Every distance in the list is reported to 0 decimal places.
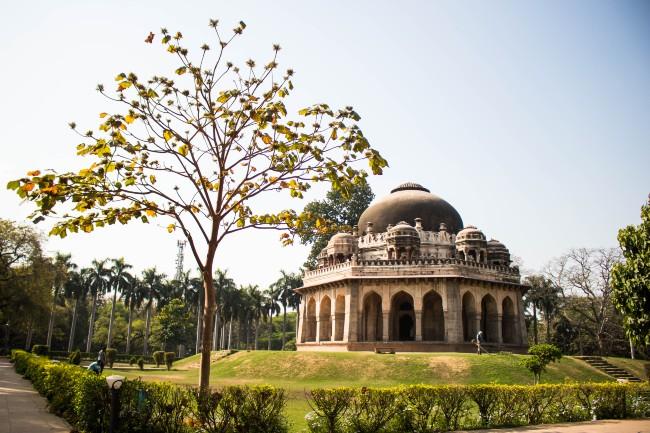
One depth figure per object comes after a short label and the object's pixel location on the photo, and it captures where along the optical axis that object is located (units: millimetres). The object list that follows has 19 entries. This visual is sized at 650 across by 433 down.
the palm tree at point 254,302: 54000
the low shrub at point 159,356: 36719
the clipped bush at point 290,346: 60500
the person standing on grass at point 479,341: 26884
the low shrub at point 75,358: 28281
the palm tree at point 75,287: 48812
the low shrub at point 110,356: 35034
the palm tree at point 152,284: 51875
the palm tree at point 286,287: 55562
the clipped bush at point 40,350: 35138
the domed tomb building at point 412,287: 31547
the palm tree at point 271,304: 55531
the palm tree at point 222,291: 51625
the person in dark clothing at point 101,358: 18006
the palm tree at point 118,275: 50656
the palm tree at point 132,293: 51156
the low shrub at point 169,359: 33406
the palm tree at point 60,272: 38428
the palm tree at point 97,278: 49750
